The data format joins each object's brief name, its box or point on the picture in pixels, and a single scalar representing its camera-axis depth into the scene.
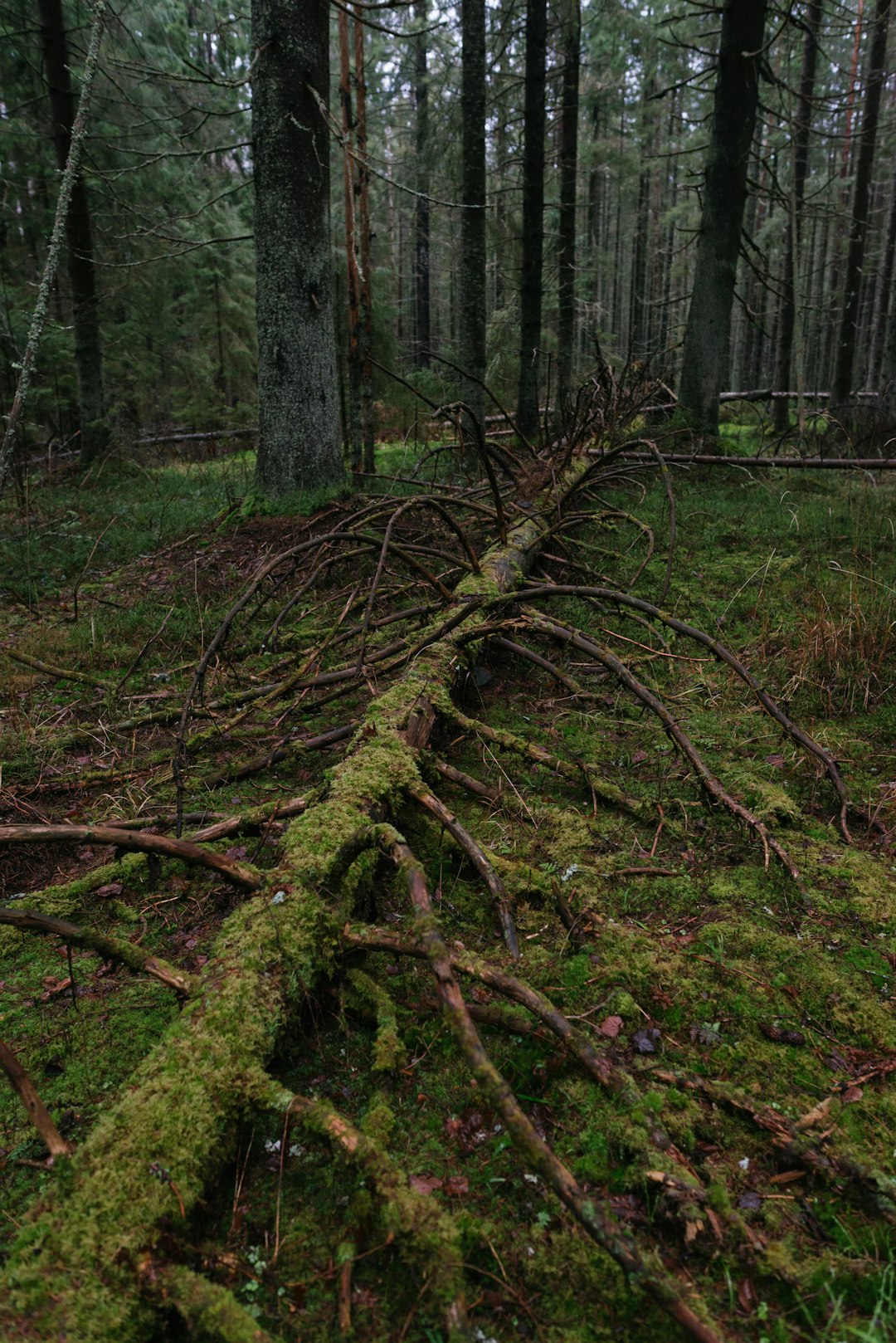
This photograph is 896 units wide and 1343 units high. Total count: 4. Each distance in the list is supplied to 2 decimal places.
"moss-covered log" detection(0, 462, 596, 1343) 1.07
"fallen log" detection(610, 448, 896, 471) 5.73
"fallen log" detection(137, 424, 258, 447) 13.98
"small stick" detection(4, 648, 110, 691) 3.74
